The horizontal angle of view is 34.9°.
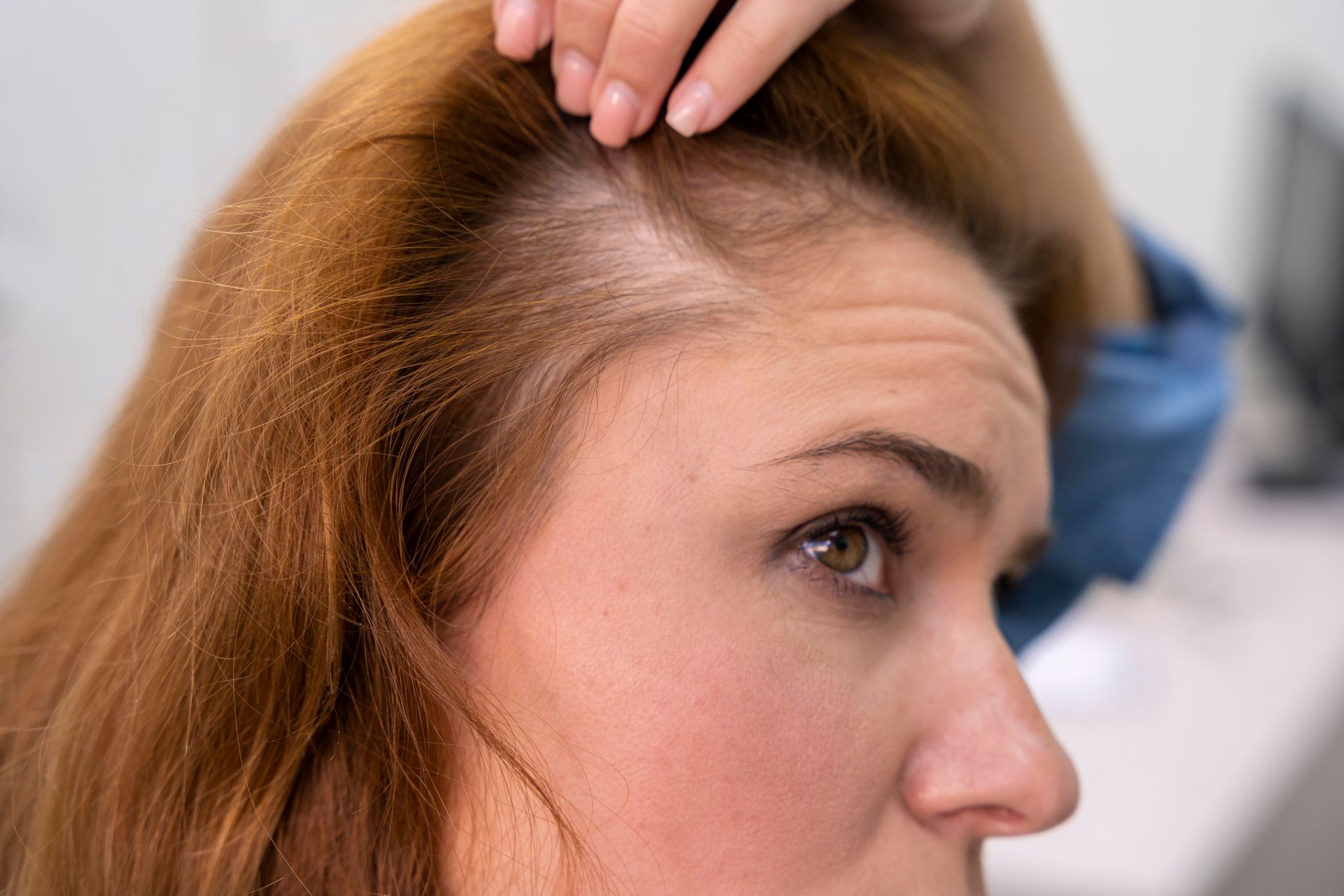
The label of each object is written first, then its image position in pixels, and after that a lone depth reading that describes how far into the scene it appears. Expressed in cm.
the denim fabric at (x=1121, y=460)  63
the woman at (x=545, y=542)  44
